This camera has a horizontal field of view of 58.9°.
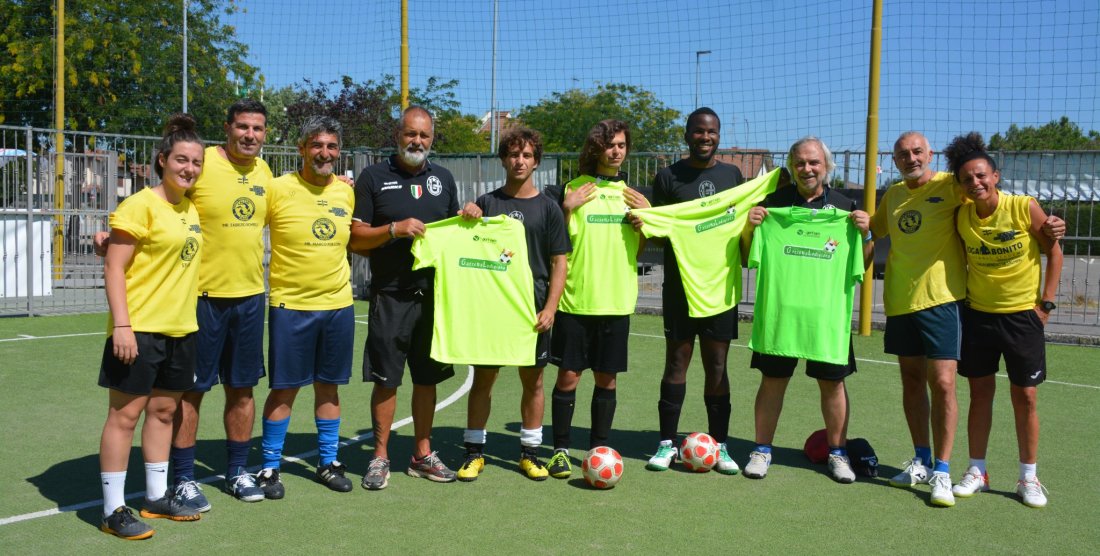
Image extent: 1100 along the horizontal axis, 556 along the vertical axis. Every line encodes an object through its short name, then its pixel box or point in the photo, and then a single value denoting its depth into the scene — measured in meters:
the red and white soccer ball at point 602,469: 5.80
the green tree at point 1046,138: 15.05
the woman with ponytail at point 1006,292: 5.61
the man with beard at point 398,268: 5.75
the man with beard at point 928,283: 5.77
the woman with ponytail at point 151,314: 4.72
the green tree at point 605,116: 33.91
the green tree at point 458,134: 29.25
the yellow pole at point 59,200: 14.96
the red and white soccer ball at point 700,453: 6.16
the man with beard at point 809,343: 5.99
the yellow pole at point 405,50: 14.85
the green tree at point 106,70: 25.09
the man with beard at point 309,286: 5.52
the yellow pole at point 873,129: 12.21
